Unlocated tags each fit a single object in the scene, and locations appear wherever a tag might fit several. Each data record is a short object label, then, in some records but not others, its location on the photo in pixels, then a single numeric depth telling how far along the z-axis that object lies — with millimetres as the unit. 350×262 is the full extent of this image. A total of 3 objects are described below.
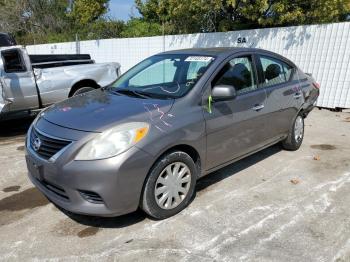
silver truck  6898
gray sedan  3109
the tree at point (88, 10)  23859
